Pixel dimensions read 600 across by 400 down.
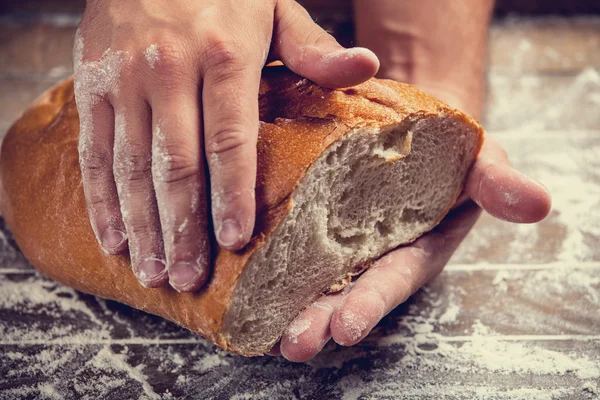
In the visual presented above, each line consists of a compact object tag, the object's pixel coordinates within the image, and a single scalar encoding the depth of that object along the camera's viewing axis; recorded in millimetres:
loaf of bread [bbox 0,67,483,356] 516
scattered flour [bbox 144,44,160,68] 514
